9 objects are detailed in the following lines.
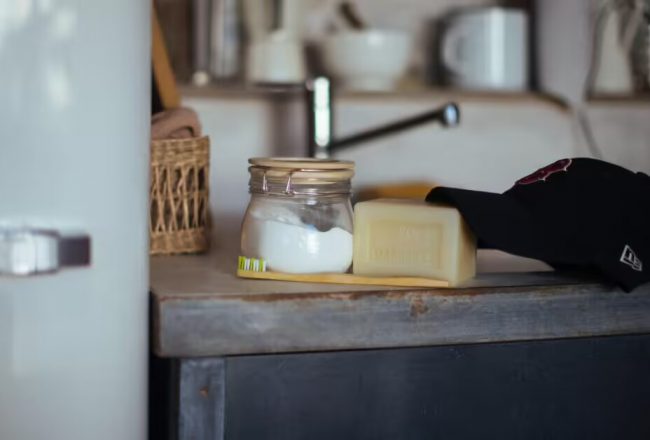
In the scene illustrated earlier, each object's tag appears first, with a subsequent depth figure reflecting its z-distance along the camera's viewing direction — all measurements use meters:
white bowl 1.74
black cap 0.84
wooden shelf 1.76
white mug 1.83
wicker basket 1.08
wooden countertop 0.76
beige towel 1.10
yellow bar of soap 0.82
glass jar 0.84
